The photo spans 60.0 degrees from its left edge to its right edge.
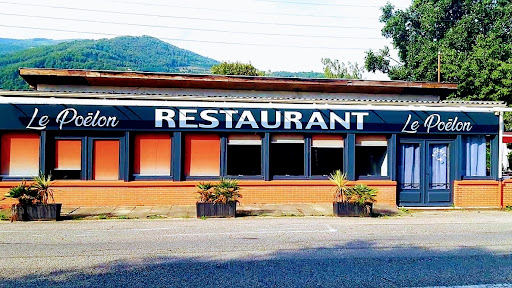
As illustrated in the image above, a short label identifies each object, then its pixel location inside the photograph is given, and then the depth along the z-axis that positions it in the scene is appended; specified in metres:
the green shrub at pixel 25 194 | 12.57
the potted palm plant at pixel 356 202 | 13.75
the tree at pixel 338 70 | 68.69
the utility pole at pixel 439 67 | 31.80
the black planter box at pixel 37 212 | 12.72
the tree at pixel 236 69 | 69.38
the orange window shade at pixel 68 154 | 15.62
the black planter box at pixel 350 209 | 13.78
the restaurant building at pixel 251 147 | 15.39
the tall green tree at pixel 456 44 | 29.98
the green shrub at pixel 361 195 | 13.73
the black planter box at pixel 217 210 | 13.48
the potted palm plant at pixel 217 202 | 13.48
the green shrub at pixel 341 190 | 13.91
